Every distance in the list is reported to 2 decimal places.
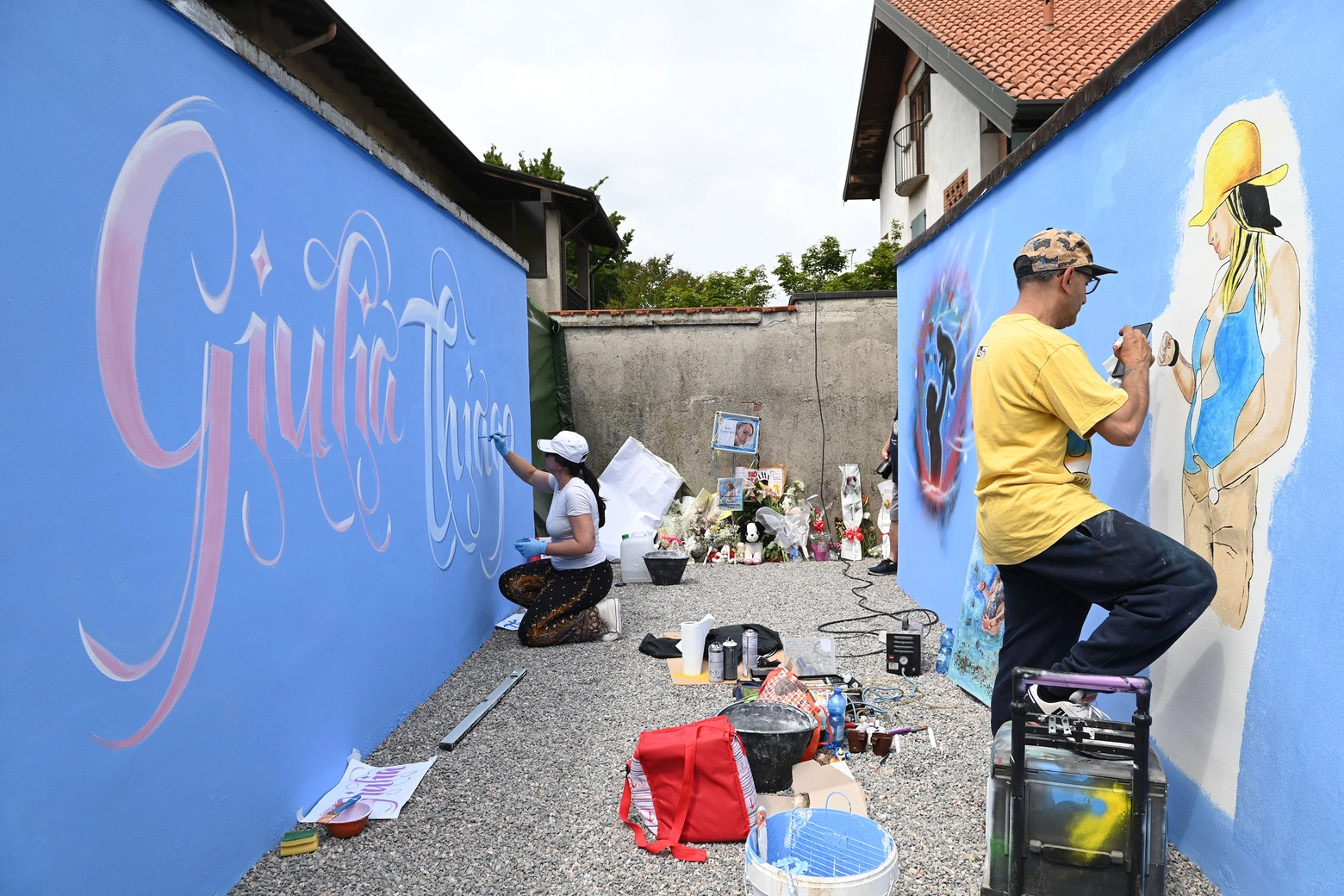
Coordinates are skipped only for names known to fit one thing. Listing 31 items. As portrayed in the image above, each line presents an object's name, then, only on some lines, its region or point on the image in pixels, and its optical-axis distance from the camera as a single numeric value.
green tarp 9.70
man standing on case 2.50
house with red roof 10.41
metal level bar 3.95
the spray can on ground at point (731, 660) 4.81
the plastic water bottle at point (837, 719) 3.77
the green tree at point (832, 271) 20.00
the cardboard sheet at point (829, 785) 3.20
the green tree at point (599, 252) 28.31
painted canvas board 4.25
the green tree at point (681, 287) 27.45
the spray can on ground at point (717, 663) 4.83
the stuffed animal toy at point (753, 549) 8.98
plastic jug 8.12
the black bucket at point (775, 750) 3.29
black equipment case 2.27
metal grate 2.46
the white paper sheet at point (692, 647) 4.88
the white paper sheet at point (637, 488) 9.73
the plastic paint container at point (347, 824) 3.04
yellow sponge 2.92
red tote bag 2.98
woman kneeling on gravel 5.71
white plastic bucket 2.20
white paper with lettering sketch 3.24
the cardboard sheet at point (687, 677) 4.79
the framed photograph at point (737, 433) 10.05
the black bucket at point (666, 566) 7.86
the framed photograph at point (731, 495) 9.44
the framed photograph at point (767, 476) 9.73
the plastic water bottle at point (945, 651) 4.87
